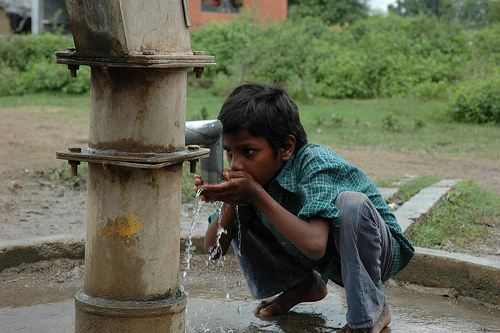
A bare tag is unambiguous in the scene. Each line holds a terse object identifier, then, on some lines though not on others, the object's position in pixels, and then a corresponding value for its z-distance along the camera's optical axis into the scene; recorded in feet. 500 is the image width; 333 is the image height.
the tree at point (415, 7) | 110.93
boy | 5.95
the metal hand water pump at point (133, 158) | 4.48
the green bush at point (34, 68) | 40.47
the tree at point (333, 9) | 76.87
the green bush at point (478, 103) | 29.63
